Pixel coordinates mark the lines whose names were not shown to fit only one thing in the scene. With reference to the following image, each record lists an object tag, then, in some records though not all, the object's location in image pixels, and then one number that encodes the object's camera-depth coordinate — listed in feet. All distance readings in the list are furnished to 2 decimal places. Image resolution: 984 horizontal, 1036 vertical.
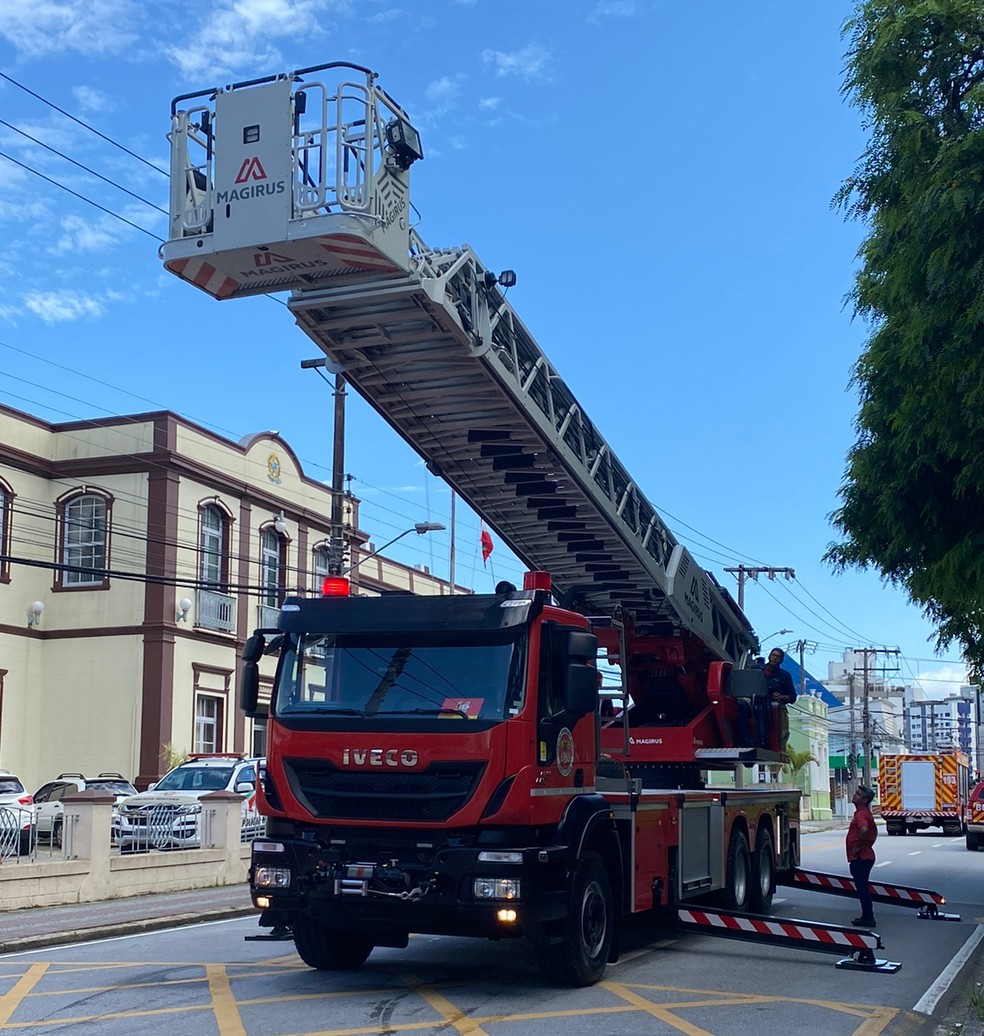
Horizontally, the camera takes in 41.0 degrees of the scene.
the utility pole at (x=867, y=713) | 186.41
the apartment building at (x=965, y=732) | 467.36
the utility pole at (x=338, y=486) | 78.54
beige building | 101.30
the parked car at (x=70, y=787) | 73.87
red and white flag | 95.97
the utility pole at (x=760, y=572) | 173.17
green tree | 36.50
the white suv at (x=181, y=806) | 60.78
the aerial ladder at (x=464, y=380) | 31.22
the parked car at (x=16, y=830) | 52.19
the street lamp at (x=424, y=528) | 90.84
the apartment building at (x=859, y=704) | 249.96
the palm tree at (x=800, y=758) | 184.18
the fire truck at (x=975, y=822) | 107.04
